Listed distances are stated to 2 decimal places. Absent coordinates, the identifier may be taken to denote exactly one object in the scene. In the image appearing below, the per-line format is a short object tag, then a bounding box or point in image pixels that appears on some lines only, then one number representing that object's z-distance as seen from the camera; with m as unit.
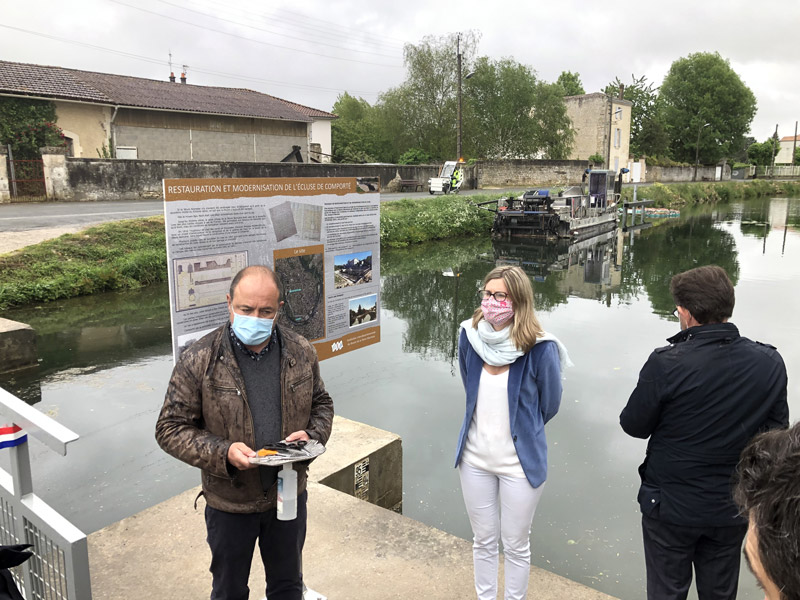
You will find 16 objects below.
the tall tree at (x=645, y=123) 56.34
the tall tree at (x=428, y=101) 42.00
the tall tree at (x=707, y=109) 60.69
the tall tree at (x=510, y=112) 44.56
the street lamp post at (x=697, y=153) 58.88
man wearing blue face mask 2.25
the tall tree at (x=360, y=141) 40.44
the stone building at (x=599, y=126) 48.75
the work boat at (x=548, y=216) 23.95
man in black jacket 2.38
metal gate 18.38
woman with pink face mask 2.67
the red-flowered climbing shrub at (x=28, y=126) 21.02
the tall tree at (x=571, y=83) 70.44
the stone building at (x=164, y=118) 22.95
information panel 2.98
